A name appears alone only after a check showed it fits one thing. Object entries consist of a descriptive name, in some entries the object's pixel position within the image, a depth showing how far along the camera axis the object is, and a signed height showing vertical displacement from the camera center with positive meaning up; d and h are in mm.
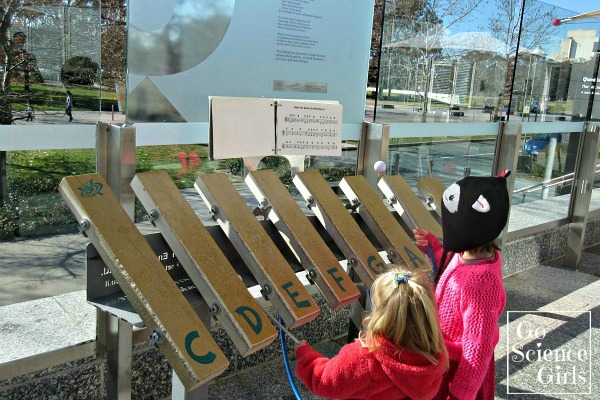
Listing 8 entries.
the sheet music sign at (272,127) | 2771 -199
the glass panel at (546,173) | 5433 -646
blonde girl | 1827 -827
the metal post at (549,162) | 5657 -542
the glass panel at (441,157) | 4102 -436
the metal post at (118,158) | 2420 -342
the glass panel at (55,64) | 2371 +37
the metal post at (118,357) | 2551 -1257
